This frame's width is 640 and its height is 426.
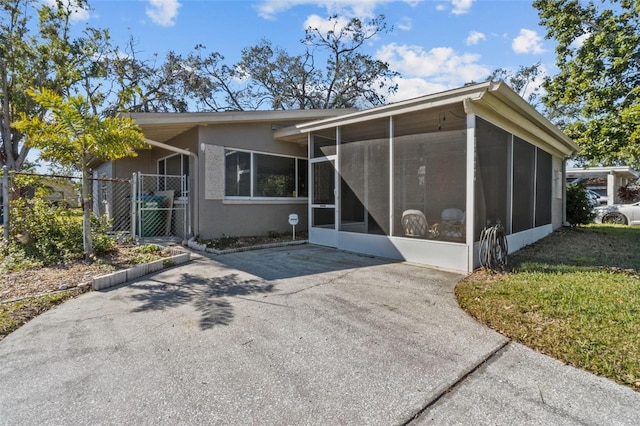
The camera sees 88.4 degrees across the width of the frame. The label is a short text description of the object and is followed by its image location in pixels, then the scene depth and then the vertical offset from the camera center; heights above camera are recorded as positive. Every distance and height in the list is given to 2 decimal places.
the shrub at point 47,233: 5.66 -0.49
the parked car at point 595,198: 18.92 +0.43
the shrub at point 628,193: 17.39 +0.65
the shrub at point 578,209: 11.98 -0.13
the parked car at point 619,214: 13.20 -0.36
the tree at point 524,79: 27.05 +10.54
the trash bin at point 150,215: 8.59 -0.24
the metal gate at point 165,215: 8.20 -0.23
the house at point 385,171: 5.49 +0.75
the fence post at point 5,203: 5.77 +0.06
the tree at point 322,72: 20.75 +8.75
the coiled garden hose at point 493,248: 5.17 -0.69
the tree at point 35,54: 13.77 +6.53
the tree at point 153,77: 17.75 +7.40
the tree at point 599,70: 11.35 +5.04
